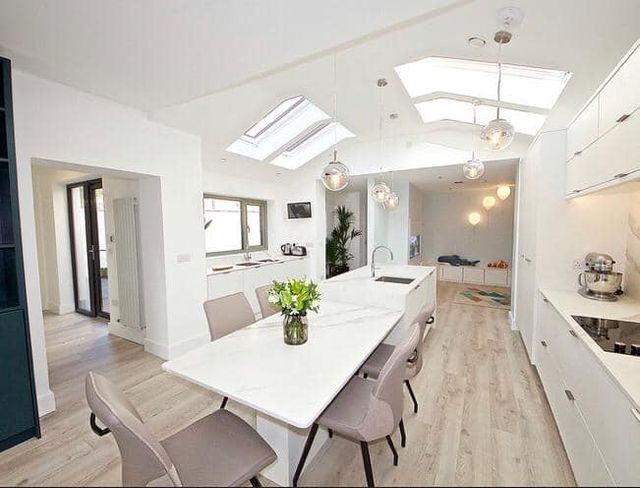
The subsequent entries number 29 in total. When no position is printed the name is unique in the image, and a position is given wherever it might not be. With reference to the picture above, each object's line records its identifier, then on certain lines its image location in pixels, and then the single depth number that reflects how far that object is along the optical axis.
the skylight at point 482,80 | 2.65
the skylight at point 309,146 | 4.90
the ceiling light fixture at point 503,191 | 5.63
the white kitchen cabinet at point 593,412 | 1.11
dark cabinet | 1.88
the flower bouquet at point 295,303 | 1.74
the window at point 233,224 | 4.82
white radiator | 3.55
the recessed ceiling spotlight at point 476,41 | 2.11
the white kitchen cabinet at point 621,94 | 1.55
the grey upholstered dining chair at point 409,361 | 2.06
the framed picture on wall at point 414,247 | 6.64
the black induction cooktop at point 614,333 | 1.50
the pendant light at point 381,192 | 3.86
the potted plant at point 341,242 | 7.03
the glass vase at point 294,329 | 1.80
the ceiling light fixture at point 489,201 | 6.61
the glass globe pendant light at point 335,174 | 2.75
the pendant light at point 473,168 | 3.24
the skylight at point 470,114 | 3.51
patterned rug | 5.38
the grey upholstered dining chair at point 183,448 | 0.72
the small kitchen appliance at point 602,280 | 2.34
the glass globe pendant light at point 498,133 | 2.17
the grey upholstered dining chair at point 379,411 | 1.40
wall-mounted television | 5.68
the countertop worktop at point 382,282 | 2.81
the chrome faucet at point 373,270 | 3.57
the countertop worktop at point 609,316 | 1.22
